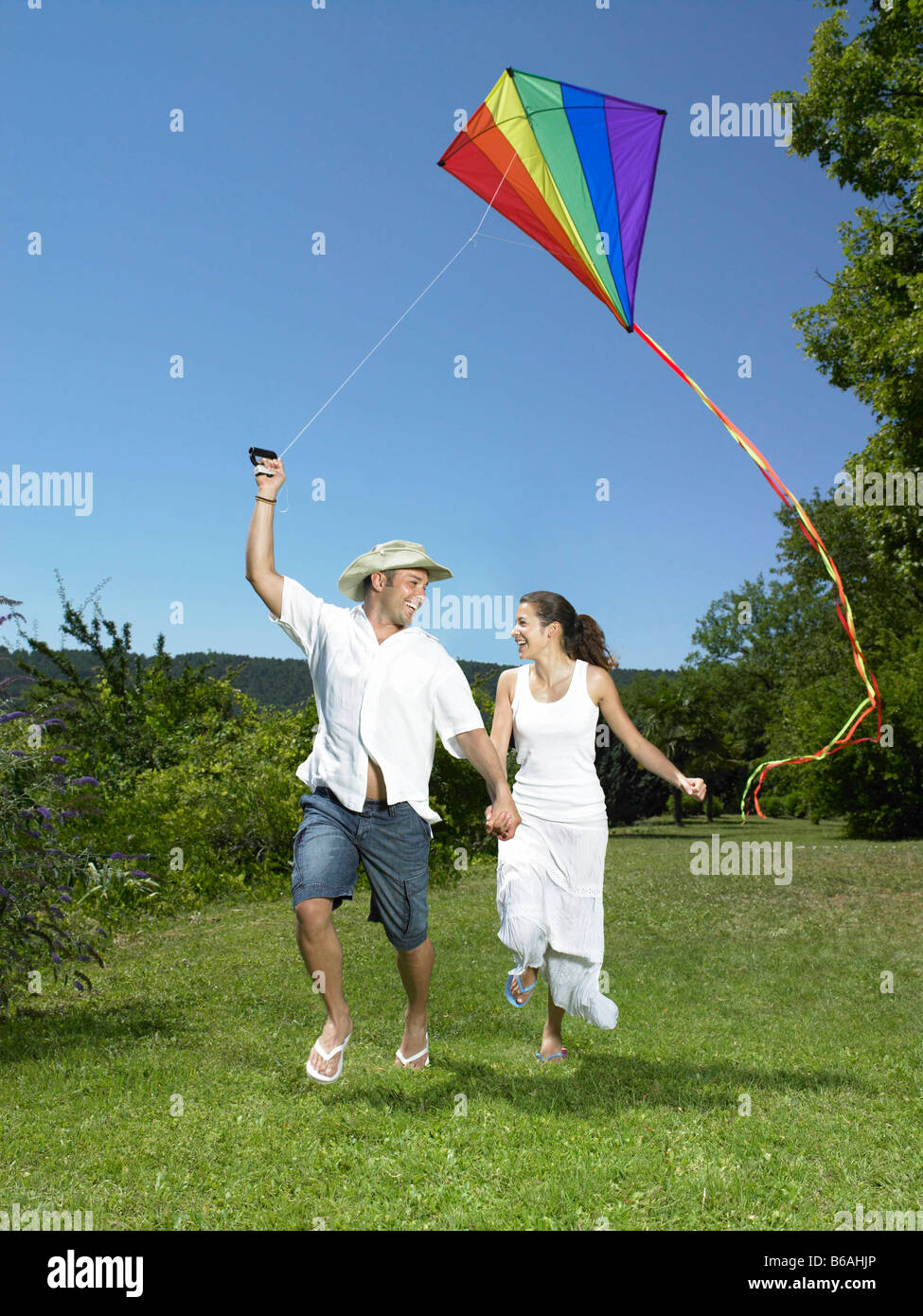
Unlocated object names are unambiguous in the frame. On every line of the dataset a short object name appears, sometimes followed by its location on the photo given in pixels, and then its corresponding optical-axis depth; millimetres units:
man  4652
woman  5707
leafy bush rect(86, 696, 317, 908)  14148
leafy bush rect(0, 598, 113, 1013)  6379
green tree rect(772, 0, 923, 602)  14523
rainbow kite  7141
